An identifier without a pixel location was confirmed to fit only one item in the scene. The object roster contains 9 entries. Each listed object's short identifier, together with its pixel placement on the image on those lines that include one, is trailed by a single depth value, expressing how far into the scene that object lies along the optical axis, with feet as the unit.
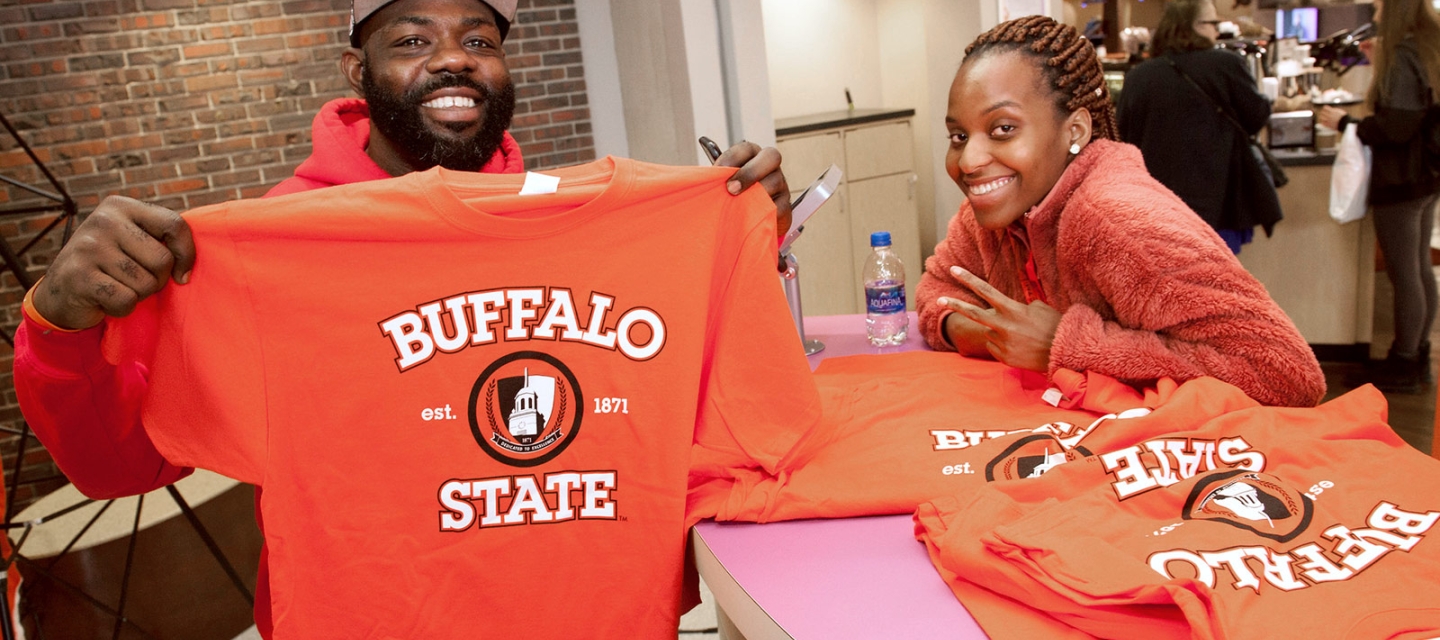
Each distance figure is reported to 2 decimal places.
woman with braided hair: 4.58
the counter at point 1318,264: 13.75
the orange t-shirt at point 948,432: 4.16
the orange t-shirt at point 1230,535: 2.95
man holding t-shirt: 3.78
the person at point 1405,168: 12.00
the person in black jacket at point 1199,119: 12.06
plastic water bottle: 6.77
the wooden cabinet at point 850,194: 17.70
